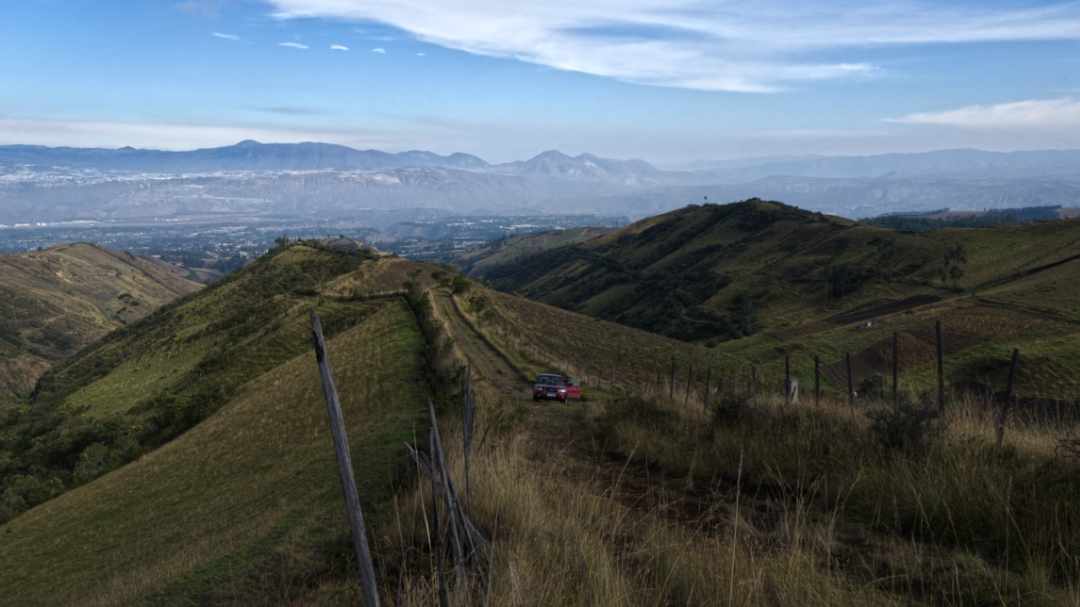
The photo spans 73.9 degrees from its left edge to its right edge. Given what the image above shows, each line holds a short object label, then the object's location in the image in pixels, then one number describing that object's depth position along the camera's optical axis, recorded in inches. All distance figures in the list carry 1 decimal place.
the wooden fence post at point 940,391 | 386.5
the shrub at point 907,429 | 317.7
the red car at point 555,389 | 1040.2
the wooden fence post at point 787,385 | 544.1
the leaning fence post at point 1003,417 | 317.7
